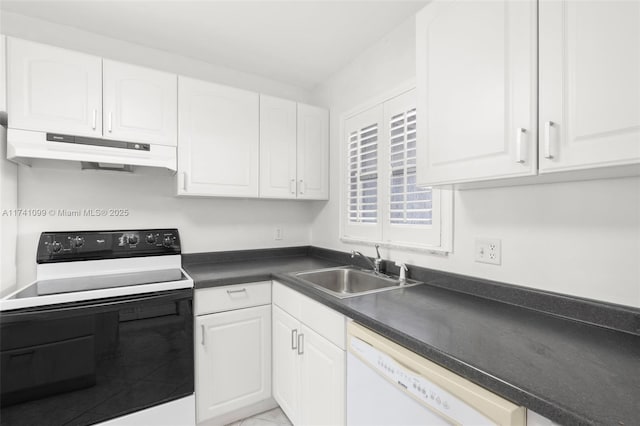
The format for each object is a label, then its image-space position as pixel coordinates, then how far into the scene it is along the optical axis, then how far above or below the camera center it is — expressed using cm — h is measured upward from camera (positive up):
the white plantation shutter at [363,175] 205 +27
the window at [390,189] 164 +16
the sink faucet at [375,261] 188 -33
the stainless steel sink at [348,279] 178 -45
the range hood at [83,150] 148 +34
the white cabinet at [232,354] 169 -88
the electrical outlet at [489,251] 132 -18
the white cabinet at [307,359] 132 -78
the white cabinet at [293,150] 222 +50
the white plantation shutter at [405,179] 171 +20
